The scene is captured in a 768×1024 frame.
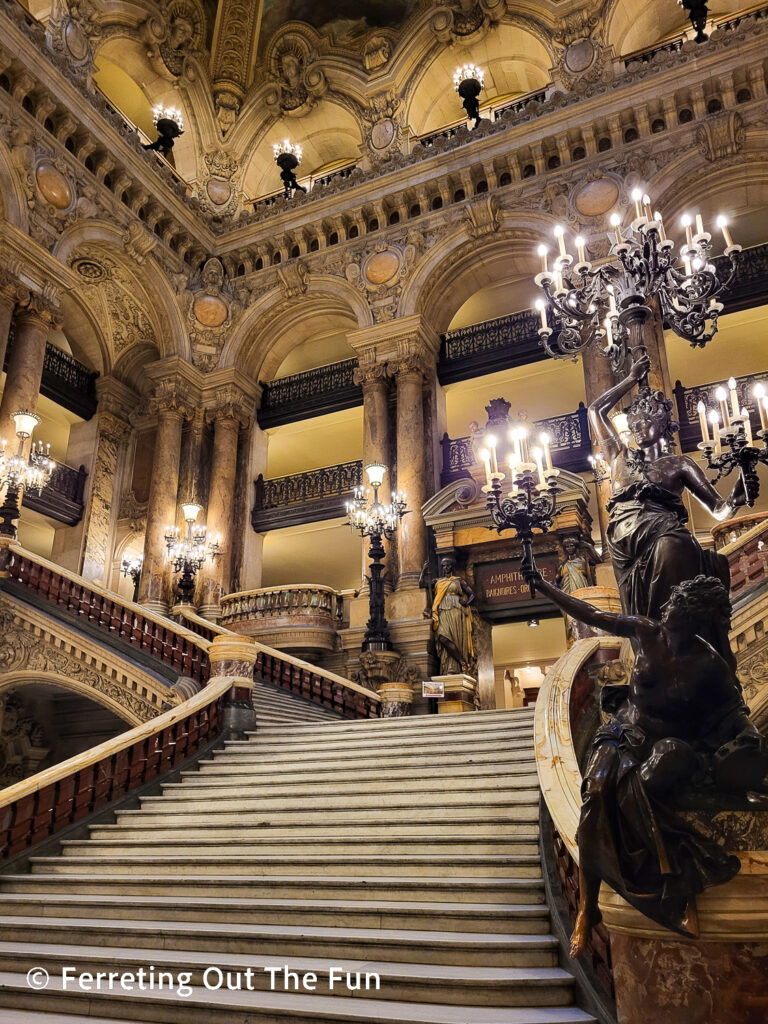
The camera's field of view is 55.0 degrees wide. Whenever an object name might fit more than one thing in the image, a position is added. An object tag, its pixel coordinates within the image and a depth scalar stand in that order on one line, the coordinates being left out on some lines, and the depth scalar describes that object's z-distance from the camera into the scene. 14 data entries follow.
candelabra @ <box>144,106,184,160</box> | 16.88
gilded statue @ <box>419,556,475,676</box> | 11.91
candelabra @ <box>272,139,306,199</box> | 17.91
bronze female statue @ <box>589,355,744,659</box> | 3.17
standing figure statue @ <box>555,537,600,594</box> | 11.73
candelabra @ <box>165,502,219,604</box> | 14.69
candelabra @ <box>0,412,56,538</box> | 11.01
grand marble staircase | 3.38
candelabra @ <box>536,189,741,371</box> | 6.06
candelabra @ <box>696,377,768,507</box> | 5.46
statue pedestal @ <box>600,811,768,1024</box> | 2.16
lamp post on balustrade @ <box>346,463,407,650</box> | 11.77
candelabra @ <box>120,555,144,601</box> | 17.75
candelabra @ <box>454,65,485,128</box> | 16.06
